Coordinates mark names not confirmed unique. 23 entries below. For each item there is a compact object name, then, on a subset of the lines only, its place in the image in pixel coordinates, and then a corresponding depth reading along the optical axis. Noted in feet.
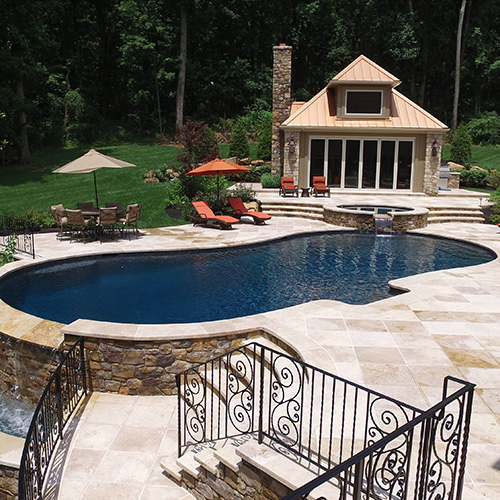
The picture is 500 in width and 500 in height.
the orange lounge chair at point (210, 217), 53.06
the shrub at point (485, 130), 111.65
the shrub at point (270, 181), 74.69
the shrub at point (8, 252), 39.78
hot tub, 54.65
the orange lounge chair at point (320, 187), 69.64
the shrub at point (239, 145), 86.58
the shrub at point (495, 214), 57.15
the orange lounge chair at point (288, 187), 69.15
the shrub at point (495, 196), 62.03
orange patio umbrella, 53.72
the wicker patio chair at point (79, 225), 46.24
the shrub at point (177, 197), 61.75
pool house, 71.05
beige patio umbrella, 46.55
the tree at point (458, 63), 117.16
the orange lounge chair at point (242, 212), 55.77
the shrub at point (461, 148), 88.74
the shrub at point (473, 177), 79.66
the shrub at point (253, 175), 81.46
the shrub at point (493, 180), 80.12
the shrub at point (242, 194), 62.39
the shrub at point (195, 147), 65.77
